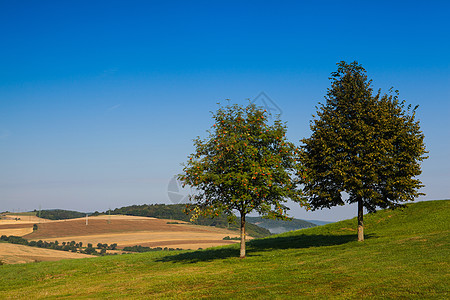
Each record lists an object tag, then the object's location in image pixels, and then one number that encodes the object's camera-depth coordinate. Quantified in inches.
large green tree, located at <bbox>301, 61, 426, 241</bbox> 1240.8
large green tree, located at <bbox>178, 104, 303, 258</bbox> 1049.5
